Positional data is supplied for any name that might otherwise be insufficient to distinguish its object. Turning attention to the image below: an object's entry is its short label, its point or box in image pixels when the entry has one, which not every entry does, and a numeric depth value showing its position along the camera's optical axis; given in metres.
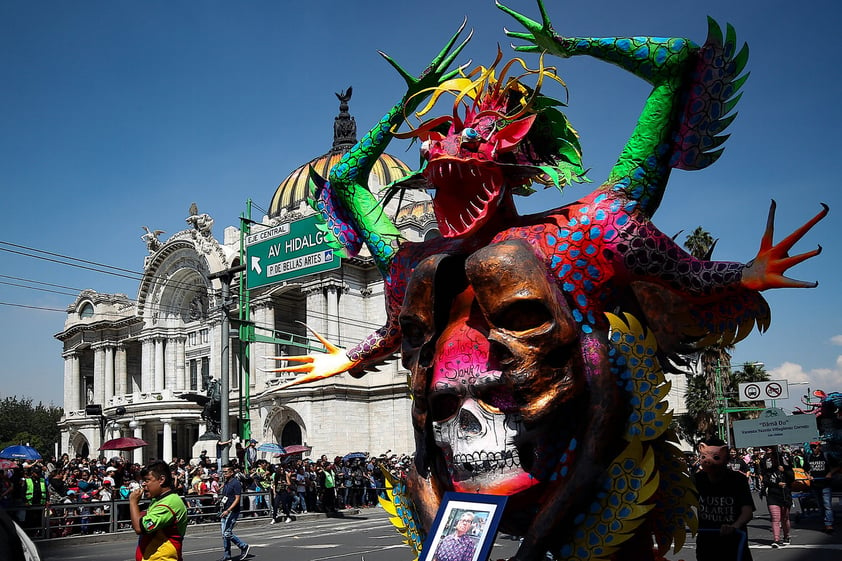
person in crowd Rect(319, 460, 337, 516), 20.78
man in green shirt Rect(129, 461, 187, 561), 5.03
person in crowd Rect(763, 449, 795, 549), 10.97
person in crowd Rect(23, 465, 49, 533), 14.62
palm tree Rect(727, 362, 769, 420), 32.44
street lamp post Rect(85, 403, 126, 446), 32.94
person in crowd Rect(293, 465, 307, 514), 21.28
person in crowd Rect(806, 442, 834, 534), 11.92
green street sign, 16.09
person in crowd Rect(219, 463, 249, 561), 11.61
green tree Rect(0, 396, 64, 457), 71.94
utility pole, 19.33
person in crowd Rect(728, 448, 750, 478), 19.96
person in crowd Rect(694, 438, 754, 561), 5.11
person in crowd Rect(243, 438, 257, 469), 20.50
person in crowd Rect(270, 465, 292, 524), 19.41
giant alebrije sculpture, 4.11
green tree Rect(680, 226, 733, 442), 28.55
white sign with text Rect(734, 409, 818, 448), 10.70
